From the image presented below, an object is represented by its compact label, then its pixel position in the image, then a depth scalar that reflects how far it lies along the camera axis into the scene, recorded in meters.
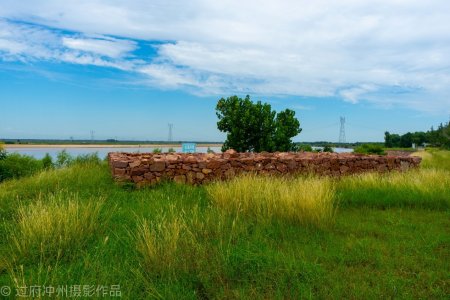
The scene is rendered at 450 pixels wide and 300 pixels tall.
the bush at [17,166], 14.47
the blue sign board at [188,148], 19.50
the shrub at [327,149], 27.07
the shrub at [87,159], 15.36
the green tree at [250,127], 19.92
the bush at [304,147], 24.22
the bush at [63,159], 15.95
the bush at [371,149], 26.72
